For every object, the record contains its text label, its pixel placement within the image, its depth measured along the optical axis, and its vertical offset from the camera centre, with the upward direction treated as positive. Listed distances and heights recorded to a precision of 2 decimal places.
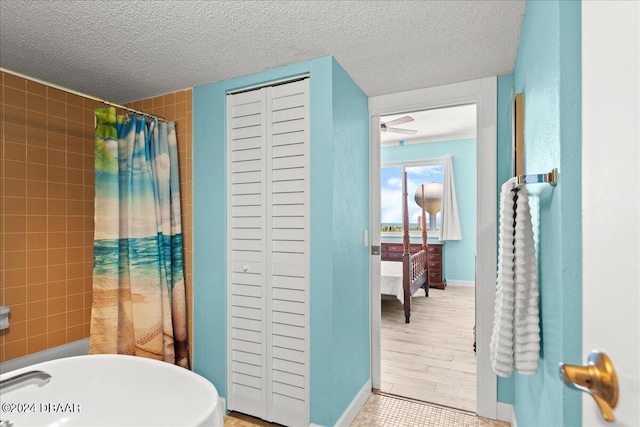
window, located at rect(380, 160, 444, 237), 6.30 +0.35
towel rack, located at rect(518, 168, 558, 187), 0.90 +0.10
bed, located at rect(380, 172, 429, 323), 4.21 -0.82
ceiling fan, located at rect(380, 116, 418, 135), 4.22 +1.12
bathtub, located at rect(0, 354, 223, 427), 1.19 -0.67
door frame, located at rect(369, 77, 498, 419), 2.28 -0.03
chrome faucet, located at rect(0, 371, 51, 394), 0.96 -0.49
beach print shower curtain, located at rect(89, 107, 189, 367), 2.11 -0.20
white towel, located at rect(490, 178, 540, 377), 1.13 -0.30
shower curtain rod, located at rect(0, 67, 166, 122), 1.51 +0.61
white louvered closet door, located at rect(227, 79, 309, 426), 2.09 -0.26
